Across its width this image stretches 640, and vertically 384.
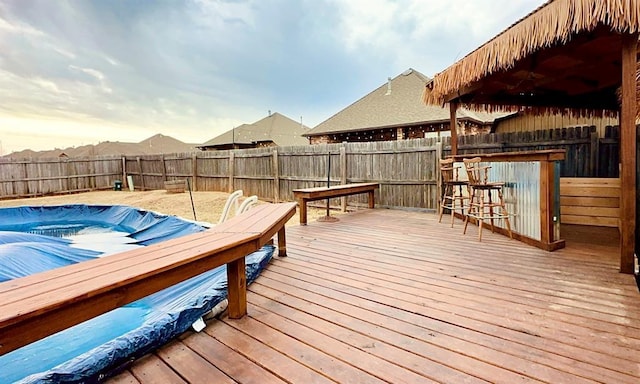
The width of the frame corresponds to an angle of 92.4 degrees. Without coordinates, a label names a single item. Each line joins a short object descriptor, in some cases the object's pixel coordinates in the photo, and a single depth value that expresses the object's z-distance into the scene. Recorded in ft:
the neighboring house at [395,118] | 34.12
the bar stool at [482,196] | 12.78
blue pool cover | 5.06
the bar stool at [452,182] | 15.62
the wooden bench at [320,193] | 16.69
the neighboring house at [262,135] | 70.49
